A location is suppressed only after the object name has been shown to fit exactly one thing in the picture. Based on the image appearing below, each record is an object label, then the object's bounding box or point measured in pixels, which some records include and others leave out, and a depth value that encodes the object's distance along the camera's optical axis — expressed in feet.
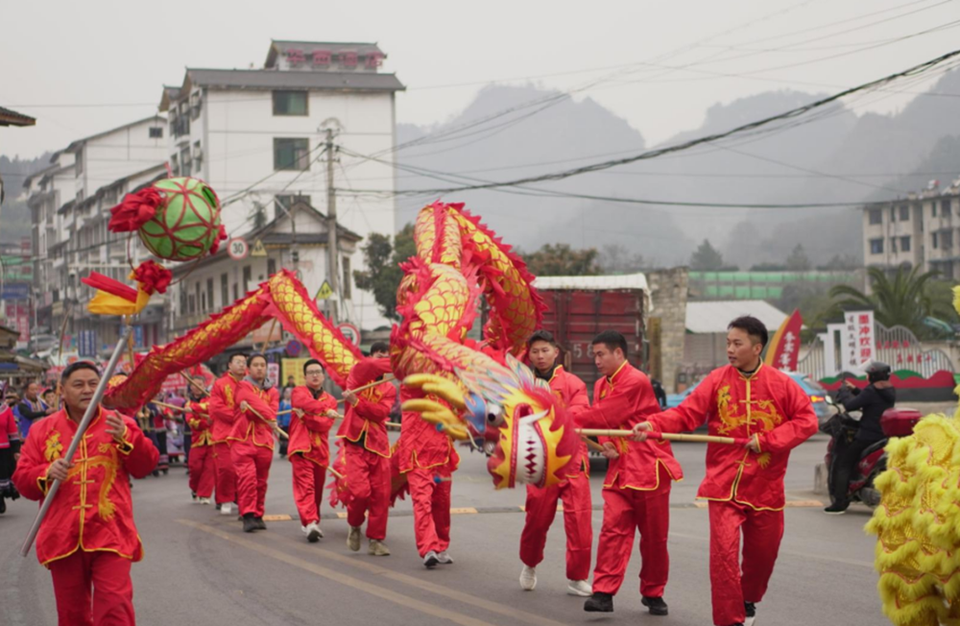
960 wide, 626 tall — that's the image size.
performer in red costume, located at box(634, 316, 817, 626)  20.65
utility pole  92.17
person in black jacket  38.81
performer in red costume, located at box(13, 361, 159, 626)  18.12
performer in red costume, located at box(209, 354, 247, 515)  39.96
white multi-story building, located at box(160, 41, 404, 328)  178.81
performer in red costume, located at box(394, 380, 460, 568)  29.09
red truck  61.36
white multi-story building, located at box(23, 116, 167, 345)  224.33
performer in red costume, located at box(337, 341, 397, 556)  31.63
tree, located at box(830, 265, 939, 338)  116.57
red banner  92.63
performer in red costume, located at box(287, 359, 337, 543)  35.94
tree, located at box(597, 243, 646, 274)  369.01
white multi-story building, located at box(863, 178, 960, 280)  254.47
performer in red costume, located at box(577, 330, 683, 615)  23.40
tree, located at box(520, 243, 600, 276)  136.87
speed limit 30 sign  108.63
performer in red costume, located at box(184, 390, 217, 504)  44.93
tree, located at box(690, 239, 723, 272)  389.37
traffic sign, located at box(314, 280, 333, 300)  87.55
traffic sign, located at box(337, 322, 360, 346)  76.28
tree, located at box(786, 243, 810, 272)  351.67
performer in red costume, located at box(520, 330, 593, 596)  24.95
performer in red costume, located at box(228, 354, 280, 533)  37.22
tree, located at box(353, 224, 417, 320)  146.92
